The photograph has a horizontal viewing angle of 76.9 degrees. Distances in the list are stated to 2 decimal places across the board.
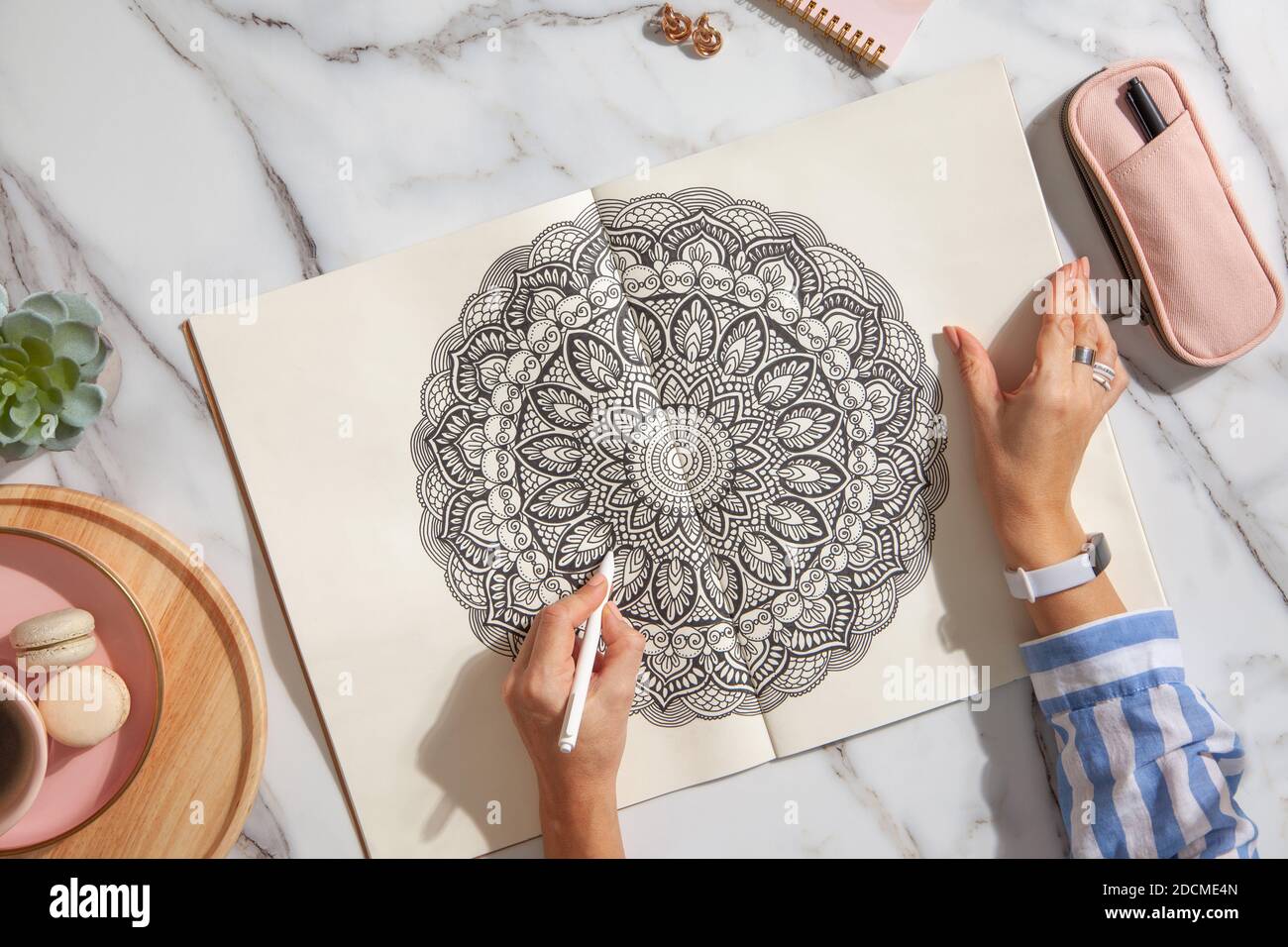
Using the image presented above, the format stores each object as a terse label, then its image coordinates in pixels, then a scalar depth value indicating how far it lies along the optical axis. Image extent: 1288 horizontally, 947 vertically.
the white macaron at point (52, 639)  0.57
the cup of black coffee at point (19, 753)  0.55
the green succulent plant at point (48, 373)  0.58
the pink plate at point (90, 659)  0.60
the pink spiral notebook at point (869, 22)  0.66
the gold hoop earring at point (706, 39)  0.66
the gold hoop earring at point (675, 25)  0.66
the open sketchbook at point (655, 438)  0.67
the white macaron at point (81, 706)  0.58
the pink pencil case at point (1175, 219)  0.66
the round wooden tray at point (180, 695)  0.63
